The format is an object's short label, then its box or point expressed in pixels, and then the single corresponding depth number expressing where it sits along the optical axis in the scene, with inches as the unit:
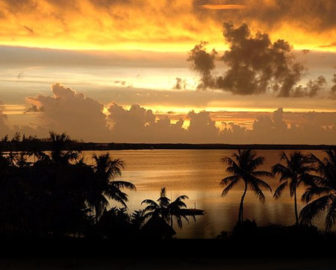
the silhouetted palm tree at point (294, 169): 2149.4
